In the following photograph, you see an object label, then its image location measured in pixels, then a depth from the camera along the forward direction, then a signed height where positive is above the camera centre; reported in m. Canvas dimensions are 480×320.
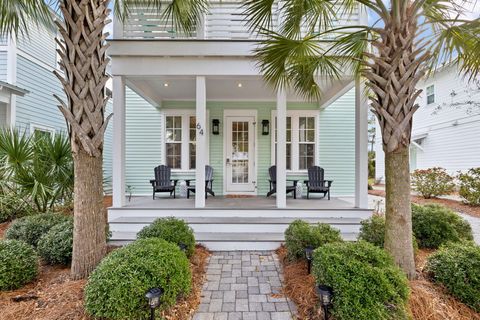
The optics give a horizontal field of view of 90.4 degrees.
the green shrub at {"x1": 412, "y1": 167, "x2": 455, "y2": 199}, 8.84 -0.74
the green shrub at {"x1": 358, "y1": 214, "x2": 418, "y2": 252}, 3.30 -0.98
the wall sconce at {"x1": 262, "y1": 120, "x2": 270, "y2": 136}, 7.42 +1.17
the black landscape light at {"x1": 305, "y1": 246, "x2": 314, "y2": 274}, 2.98 -1.14
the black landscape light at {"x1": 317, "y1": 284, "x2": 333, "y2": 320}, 2.09 -1.18
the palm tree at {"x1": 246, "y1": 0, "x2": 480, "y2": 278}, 2.64 +1.15
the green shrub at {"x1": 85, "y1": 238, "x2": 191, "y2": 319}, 2.02 -1.06
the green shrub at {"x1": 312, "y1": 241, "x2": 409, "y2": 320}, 2.00 -1.07
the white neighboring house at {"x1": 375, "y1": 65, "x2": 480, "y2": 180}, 10.03 +1.76
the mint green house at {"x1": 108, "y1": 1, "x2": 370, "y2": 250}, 4.94 +0.82
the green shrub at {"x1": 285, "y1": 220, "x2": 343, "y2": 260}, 3.31 -1.05
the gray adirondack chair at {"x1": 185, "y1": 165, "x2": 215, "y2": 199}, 6.59 -0.45
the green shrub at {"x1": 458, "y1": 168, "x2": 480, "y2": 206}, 7.39 -0.77
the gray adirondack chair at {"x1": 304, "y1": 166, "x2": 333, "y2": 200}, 6.60 -0.41
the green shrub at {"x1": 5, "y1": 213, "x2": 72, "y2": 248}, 3.57 -0.98
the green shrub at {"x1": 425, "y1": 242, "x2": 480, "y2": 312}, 2.41 -1.15
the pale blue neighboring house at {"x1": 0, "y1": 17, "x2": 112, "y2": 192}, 6.41 +2.33
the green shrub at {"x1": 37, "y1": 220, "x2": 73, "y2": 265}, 3.14 -1.10
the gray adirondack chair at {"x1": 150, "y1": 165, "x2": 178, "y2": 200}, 6.44 -0.49
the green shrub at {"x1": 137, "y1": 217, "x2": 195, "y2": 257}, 3.32 -0.98
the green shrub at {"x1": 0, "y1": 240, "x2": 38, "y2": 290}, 2.61 -1.14
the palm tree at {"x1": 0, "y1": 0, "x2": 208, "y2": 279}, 2.65 +0.60
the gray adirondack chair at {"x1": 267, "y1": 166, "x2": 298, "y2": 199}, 6.63 -0.53
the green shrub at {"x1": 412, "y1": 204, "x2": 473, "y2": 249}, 3.71 -1.02
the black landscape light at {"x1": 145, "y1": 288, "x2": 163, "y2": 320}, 1.97 -1.12
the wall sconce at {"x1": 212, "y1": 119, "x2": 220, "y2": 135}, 7.46 +1.17
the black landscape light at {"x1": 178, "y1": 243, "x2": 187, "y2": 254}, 3.29 -1.15
